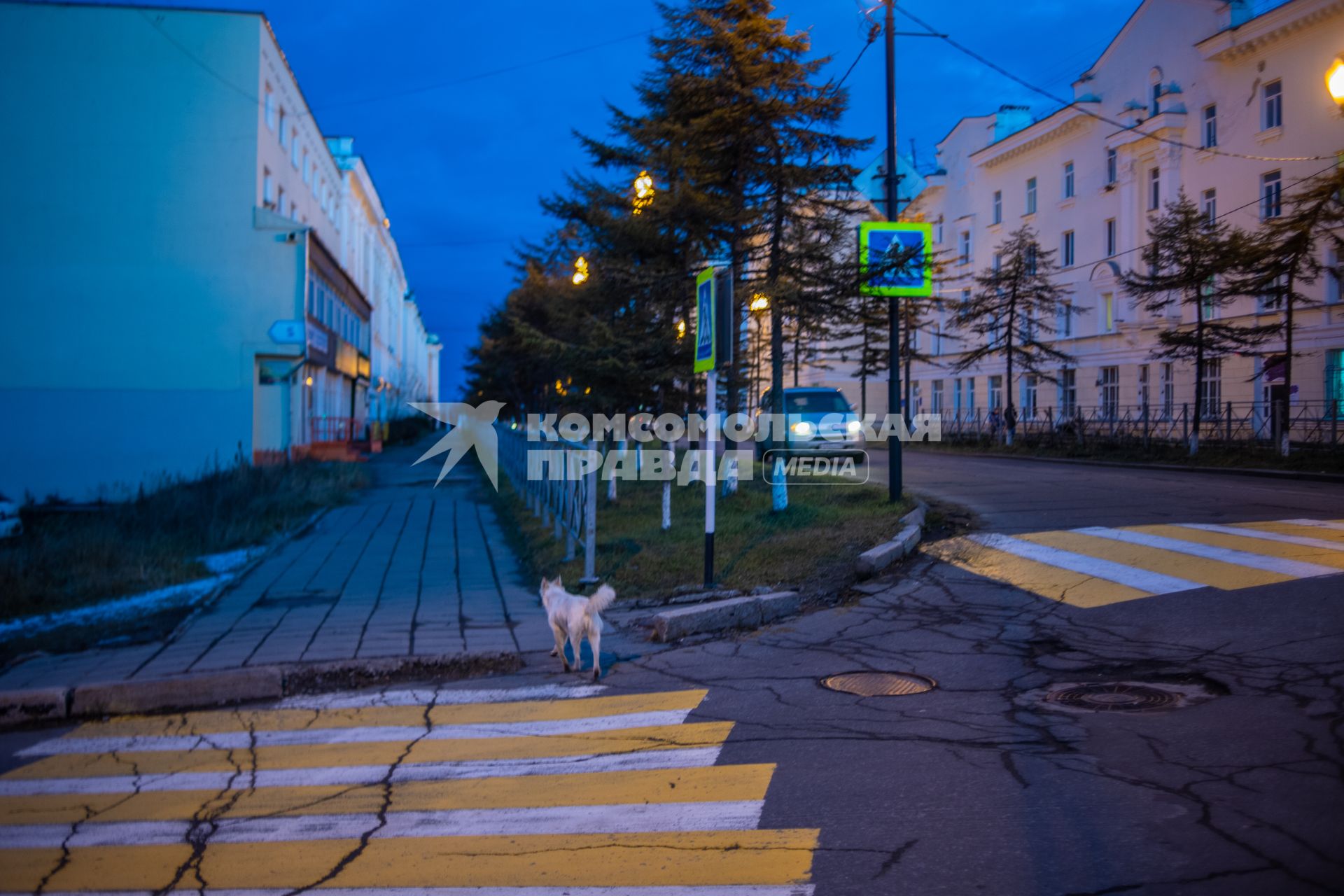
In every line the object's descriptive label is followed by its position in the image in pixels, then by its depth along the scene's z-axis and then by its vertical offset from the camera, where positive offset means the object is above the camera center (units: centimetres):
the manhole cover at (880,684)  602 -153
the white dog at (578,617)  671 -122
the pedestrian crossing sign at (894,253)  1287 +243
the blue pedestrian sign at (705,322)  900 +110
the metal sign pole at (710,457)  884 -16
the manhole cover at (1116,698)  539 -145
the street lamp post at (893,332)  1278 +144
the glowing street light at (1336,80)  1183 +435
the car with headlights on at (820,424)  2130 +34
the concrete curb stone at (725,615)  784 -143
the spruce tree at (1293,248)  2238 +448
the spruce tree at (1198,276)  2462 +432
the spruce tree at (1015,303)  3394 +478
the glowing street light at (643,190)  1492 +388
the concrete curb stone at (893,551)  935 -109
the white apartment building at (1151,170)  2980 +1014
